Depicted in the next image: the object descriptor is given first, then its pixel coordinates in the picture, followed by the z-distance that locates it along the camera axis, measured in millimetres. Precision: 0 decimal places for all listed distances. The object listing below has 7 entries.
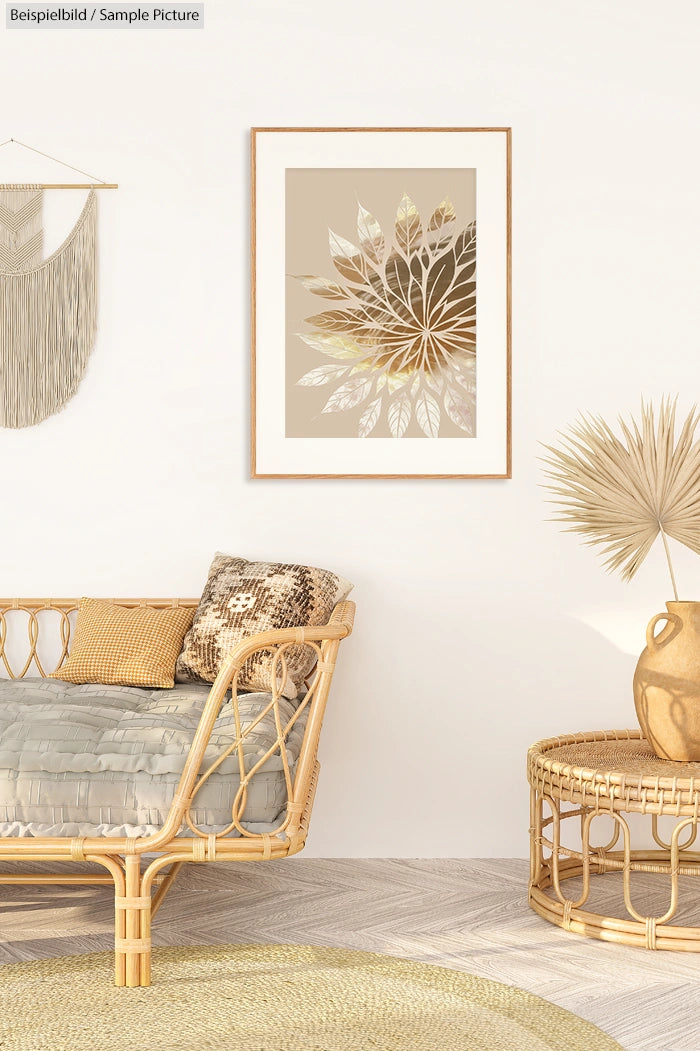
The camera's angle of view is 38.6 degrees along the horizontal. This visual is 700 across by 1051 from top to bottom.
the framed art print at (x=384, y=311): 2922
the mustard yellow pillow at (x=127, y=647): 2641
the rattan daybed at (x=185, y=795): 1965
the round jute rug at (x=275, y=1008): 1805
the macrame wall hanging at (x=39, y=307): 2939
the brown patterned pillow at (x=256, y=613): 2574
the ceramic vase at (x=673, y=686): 2363
